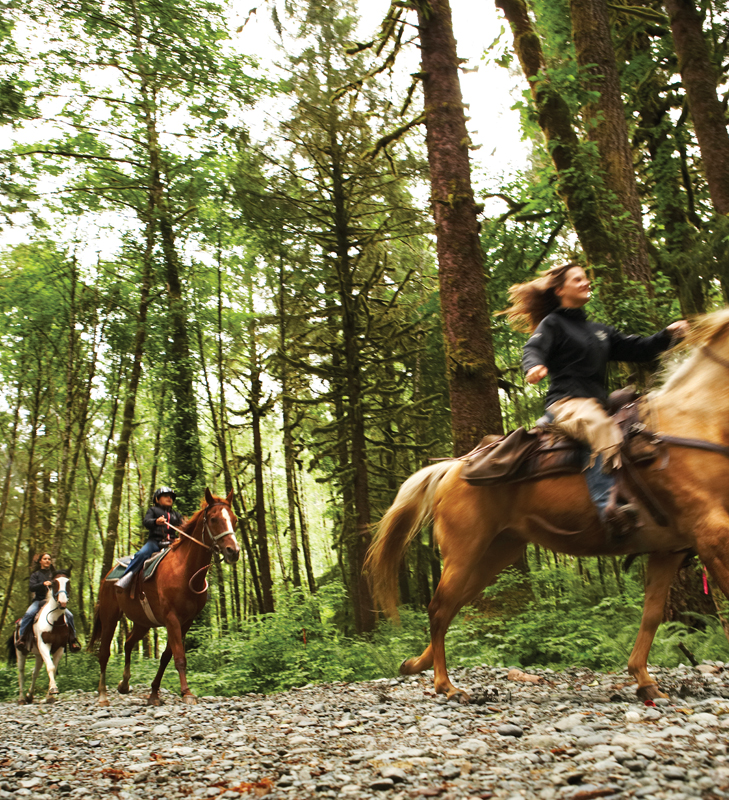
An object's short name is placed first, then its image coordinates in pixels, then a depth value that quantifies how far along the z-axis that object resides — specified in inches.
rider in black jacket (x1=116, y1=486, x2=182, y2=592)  362.3
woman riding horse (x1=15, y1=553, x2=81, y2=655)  484.1
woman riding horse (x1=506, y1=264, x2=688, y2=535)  170.7
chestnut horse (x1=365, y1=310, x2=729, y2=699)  159.6
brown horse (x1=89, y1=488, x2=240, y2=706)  318.0
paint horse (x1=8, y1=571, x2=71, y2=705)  473.4
